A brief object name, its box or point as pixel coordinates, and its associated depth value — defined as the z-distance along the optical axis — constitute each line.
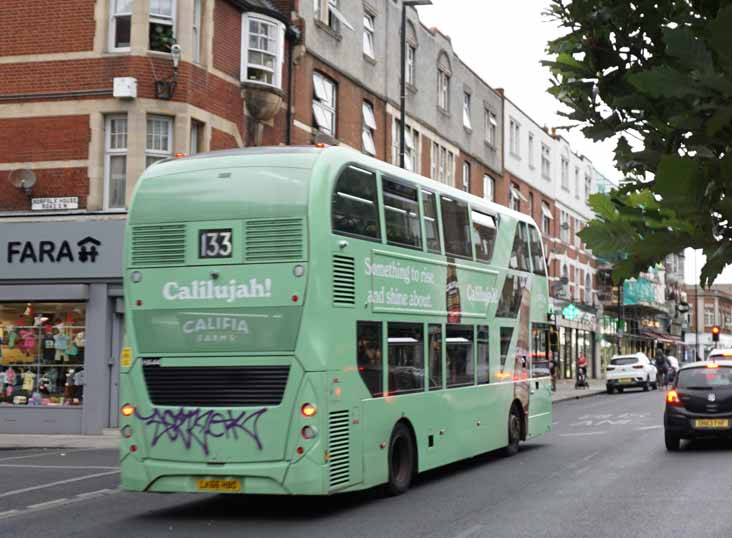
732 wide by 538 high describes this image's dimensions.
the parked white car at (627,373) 44.59
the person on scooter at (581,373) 47.31
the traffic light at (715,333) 49.42
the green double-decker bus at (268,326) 10.65
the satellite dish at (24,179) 22.94
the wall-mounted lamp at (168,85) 22.41
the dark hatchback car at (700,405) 17.17
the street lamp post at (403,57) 24.94
